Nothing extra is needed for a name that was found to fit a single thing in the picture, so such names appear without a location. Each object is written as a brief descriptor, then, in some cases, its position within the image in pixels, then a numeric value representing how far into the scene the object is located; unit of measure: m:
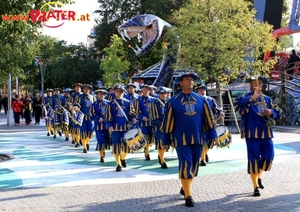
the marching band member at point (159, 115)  10.85
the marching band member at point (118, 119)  10.44
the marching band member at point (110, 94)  14.34
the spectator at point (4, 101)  36.54
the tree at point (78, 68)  51.69
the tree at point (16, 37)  12.07
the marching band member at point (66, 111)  16.31
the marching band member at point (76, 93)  14.82
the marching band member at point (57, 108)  17.95
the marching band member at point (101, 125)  11.58
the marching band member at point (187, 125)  7.20
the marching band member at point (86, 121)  13.93
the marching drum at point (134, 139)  10.30
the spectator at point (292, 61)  30.78
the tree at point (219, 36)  19.32
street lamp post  53.96
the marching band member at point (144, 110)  11.68
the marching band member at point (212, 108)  10.87
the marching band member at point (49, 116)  18.77
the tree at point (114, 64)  37.59
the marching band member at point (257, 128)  7.82
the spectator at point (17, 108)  27.17
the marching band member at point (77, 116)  13.95
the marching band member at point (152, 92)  12.56
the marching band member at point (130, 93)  12.73
